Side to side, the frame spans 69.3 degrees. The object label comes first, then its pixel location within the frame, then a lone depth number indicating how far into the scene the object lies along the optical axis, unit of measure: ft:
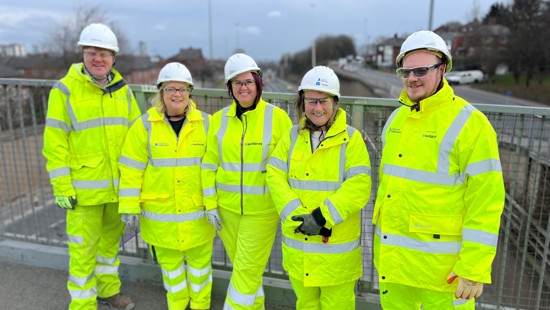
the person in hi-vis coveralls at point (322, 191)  8.25
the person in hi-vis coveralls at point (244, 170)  9.50
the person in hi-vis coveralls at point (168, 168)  10.18
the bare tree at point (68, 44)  90.38
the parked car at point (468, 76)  133.80
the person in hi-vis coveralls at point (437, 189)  6.60
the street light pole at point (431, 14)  53.62
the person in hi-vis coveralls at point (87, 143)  10.21
